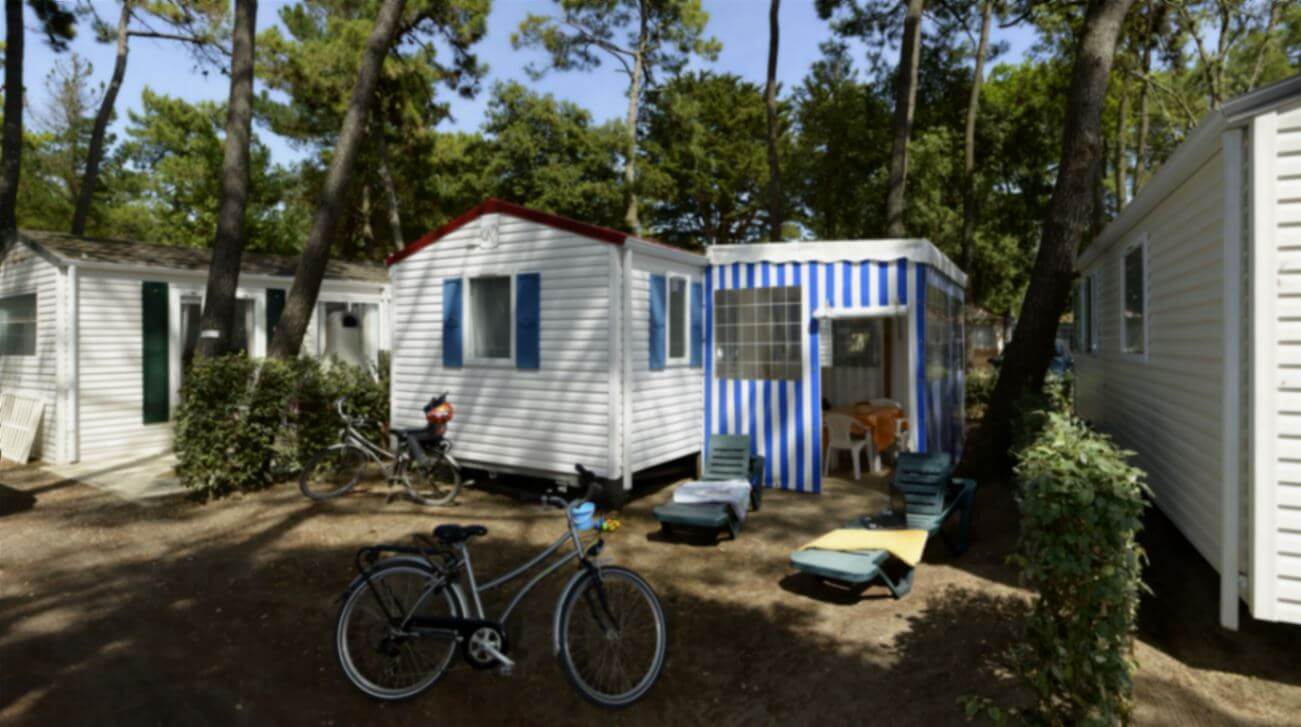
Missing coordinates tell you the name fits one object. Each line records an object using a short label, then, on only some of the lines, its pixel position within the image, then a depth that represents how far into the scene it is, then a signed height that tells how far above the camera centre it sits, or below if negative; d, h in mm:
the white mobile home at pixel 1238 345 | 3848 +114
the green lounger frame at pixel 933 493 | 6188 -1190
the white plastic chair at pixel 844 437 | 9695 -1032
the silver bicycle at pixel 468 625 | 3836 -1460
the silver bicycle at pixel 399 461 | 8336 -1199
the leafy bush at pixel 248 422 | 8031 -694
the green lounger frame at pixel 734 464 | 7977 -1151
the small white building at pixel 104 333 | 10320 +515
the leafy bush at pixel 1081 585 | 3102 -1007
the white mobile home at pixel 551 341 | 7812 +292
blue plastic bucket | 3973 -866
